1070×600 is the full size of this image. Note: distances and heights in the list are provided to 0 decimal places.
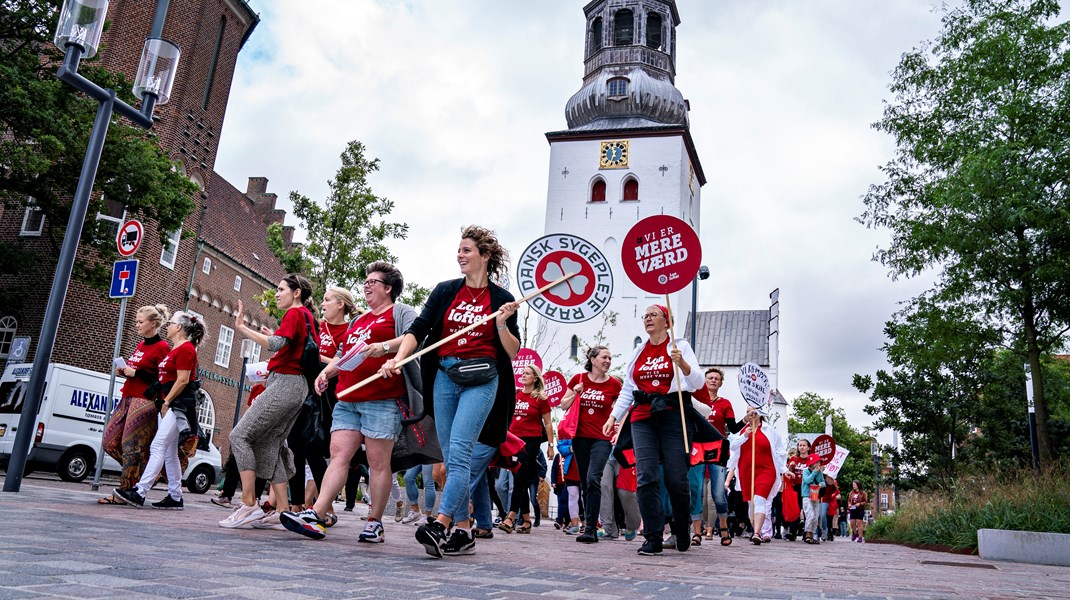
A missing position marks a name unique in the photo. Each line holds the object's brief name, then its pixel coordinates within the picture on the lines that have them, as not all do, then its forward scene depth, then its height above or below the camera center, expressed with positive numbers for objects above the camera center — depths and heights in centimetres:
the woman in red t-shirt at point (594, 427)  906 +86
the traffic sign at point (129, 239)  1196 +323
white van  1540 +85
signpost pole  1109 +90
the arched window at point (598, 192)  5847 +2151
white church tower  5525 +2396
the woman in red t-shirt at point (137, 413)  781 +54
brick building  2670 +947
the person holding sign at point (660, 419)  700 +80
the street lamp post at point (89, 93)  853 +408
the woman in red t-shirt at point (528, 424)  973 +91
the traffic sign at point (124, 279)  1170 +261
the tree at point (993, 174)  1565 +718
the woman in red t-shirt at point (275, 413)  608 +50
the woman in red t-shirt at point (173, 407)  766 +61
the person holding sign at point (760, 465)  1099 +74
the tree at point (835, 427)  7968 +1014
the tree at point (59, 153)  2112 +829
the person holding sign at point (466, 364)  514 +83
